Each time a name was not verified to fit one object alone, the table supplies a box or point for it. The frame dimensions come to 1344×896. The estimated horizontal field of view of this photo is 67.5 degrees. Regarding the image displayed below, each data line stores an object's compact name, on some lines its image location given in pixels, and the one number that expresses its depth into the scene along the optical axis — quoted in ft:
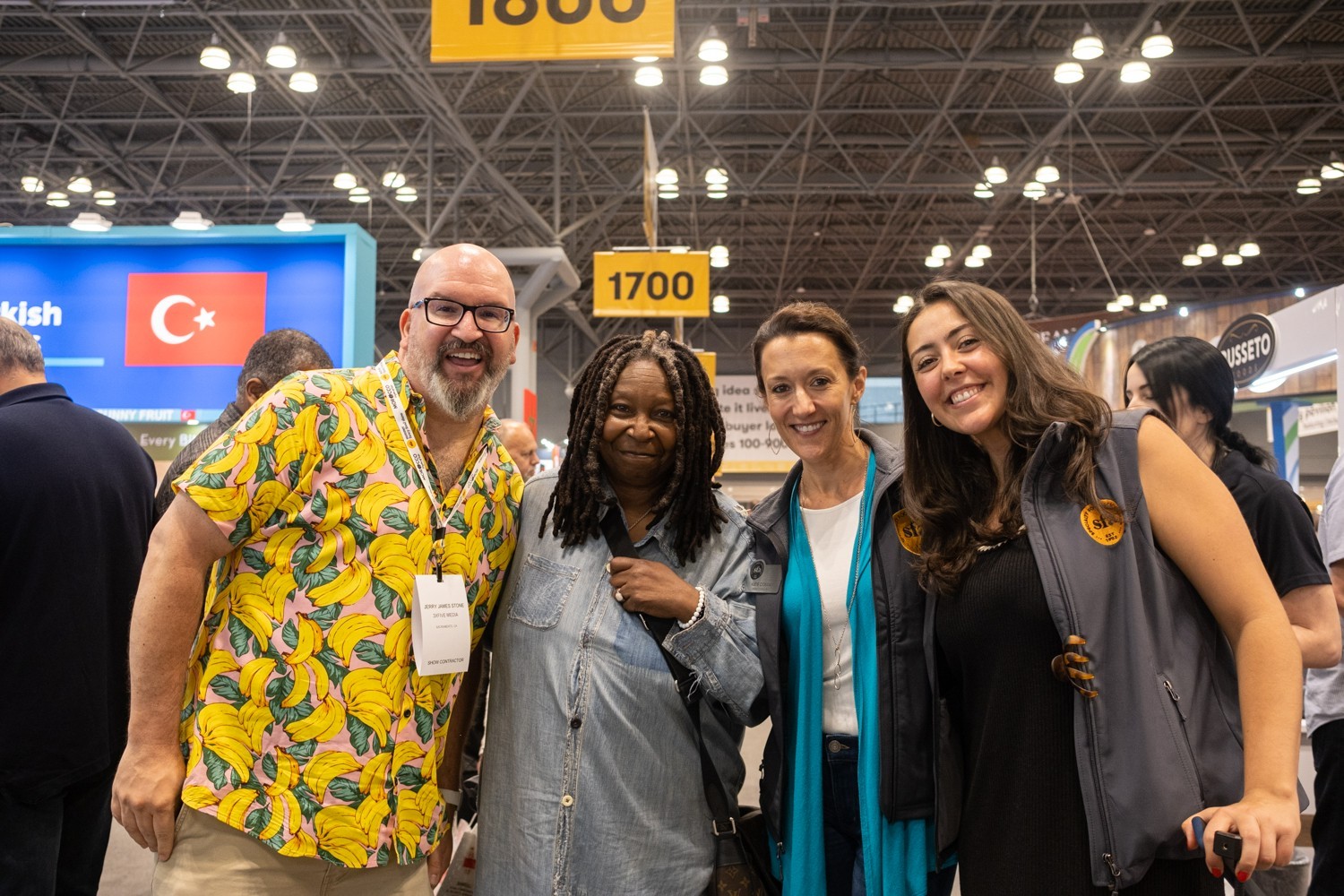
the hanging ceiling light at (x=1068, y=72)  35.91
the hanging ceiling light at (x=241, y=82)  35.47
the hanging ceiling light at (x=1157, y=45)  31.94
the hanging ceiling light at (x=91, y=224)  22.73
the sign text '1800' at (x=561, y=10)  14.55
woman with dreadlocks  6.10
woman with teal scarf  6.32
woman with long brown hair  5.00
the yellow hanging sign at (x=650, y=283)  29.73
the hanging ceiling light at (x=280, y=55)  32.09
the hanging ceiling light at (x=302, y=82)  34.55
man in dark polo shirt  7.92
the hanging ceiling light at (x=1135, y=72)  34.40
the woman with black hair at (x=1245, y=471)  7.47
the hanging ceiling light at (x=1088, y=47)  32.58
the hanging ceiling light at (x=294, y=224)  21.36
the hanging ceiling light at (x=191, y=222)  22.82
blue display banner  21.38
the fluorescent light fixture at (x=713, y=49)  31.09
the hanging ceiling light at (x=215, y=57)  32.73
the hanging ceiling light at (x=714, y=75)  33.47
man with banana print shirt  5.70
